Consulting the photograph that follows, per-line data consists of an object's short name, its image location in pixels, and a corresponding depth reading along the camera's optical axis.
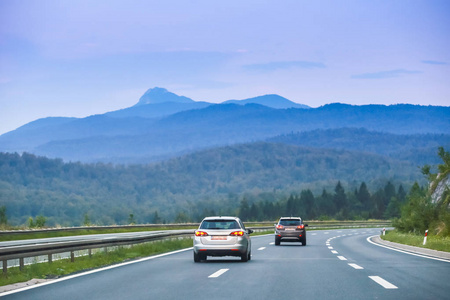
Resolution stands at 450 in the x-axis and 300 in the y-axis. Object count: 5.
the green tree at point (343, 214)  186.88
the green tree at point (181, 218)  186.60
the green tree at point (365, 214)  184.98
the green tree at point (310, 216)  198.25
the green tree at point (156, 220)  183.75
